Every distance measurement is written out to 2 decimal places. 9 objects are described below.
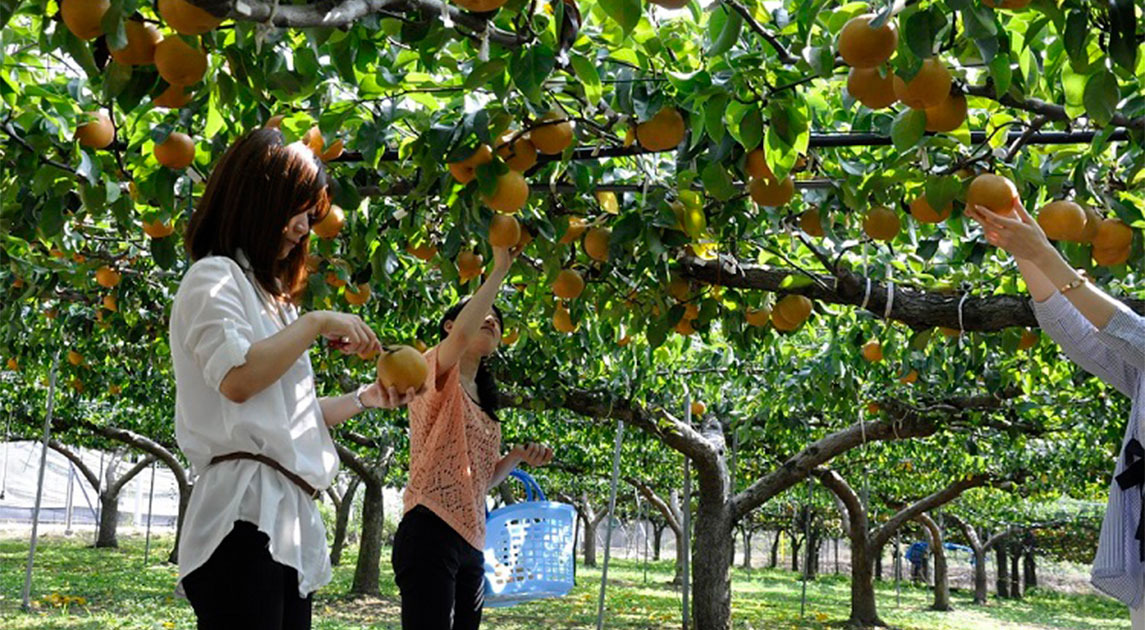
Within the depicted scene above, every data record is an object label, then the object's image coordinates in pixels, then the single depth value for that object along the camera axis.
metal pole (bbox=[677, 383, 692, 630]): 6.61
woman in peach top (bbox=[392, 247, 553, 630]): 2.90
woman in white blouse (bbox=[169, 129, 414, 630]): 1.54
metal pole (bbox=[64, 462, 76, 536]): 23.41
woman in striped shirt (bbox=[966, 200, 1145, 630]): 2.15
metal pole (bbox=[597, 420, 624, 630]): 5.24
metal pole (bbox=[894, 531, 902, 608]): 18.92
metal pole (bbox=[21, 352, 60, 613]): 7.11
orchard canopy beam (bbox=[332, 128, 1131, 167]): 2.28
